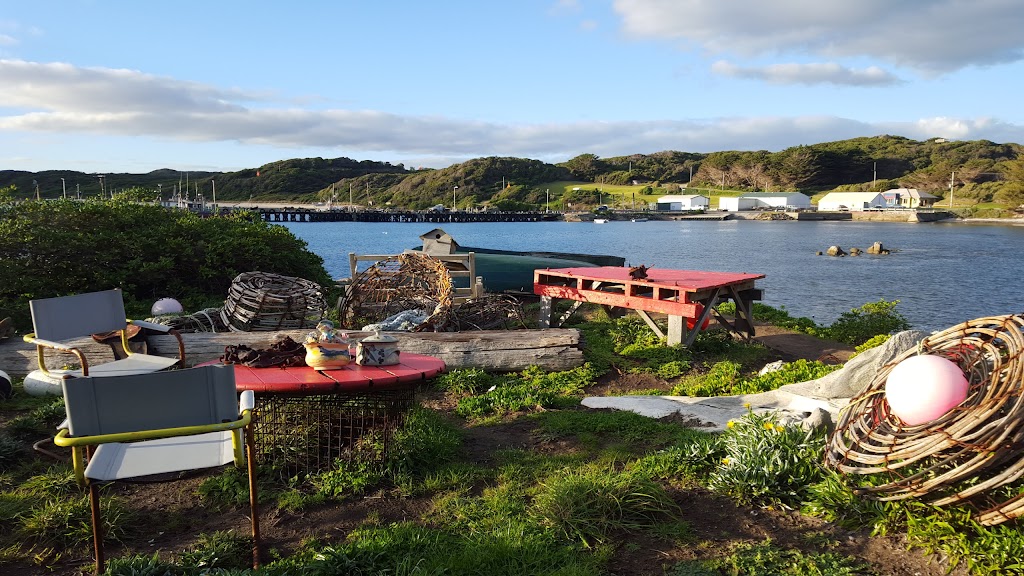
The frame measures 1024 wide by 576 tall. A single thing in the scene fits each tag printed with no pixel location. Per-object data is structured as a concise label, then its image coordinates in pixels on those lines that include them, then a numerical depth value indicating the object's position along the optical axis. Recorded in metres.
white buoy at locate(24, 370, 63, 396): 6.95
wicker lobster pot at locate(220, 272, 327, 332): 9.20
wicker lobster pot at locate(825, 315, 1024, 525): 3.34
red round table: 4.70
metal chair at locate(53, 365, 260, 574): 3.18
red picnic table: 9.82
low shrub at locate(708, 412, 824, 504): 4.22
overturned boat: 14.38
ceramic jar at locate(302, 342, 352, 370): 4.75
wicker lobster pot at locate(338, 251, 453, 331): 10.37
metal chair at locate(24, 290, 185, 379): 5.81
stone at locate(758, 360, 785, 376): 8.45
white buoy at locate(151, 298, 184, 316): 10.23
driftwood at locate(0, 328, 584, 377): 7.82
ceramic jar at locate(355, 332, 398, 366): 4.96
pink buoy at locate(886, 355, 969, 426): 3.68
